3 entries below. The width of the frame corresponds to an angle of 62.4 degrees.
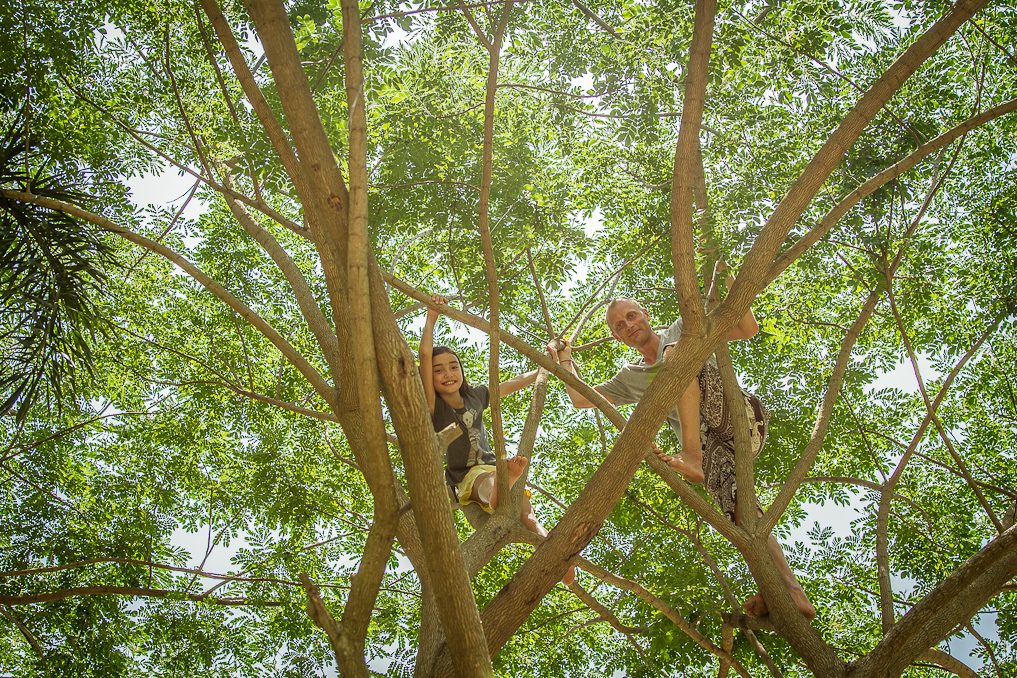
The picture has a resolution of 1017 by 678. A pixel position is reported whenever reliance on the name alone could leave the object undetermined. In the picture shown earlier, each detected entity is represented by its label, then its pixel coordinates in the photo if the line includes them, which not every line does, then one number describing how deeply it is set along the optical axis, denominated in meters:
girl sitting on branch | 4.43
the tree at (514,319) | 3.54
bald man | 4.68
